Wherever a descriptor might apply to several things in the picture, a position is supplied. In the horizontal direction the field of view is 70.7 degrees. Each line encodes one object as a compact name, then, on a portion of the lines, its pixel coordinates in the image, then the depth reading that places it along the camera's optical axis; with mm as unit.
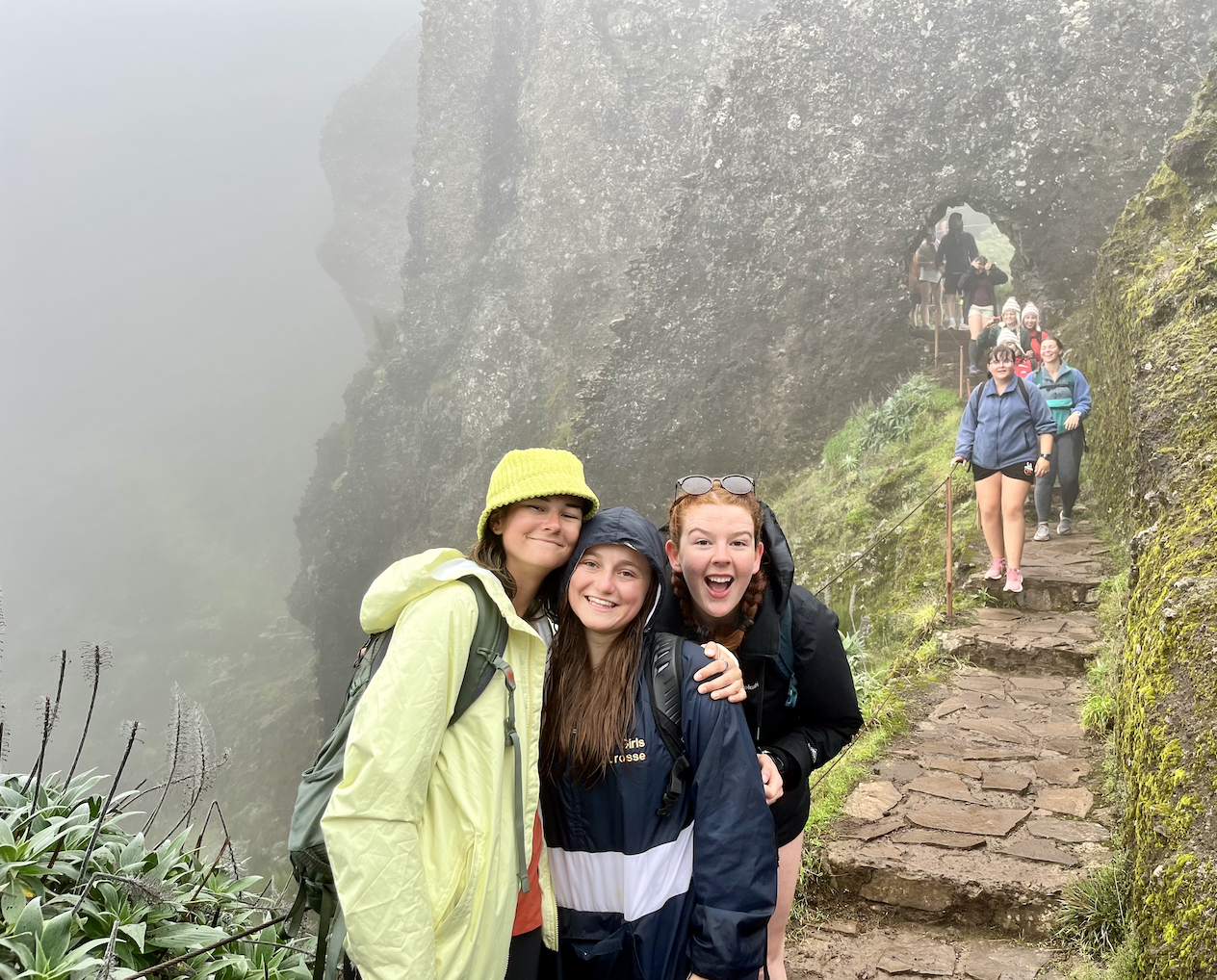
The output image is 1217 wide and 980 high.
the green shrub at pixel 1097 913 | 3121
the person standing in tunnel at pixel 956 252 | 14195
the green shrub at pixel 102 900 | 2363
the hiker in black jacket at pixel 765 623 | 2225
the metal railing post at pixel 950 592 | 6734
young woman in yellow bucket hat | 1704
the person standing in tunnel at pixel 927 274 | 15898
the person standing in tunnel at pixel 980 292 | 12953
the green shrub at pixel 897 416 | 13633
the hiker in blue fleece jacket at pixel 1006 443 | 6523
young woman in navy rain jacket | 1874
